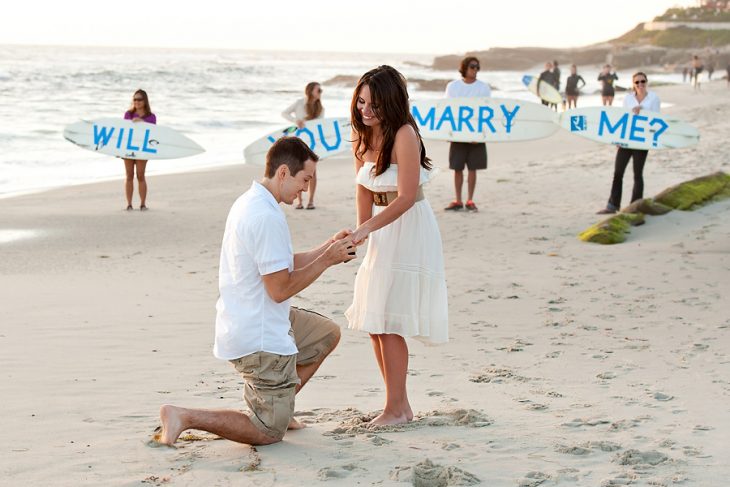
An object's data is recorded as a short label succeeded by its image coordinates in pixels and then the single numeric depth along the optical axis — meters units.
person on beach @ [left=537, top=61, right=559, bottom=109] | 26.08
